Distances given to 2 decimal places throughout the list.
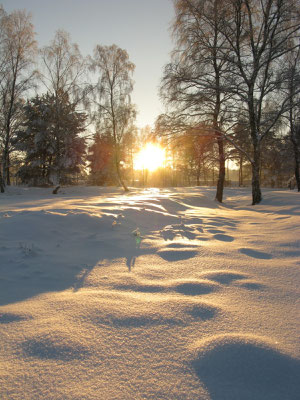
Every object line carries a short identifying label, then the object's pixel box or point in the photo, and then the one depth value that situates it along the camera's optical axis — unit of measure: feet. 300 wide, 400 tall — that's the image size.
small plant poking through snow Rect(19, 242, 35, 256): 7.75
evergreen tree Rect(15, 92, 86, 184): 46.11
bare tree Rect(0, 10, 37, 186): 44.01
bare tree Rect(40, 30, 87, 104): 43.27
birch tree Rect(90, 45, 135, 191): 49.85
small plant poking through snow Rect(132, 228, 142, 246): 10.38
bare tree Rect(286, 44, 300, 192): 22.63
